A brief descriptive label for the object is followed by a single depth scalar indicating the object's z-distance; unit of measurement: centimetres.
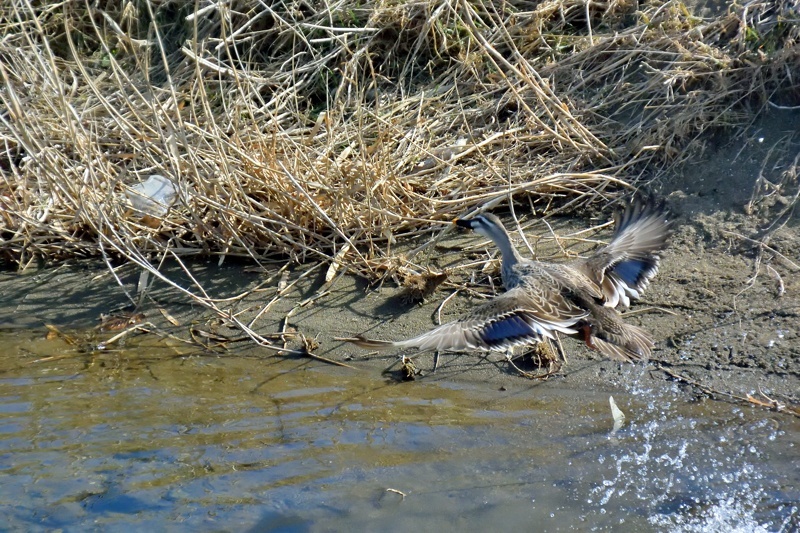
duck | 962
